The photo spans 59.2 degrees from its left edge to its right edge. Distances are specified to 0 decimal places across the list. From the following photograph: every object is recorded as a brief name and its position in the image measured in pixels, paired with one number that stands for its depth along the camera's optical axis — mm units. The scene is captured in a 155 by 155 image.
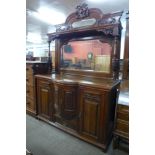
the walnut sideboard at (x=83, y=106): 1764
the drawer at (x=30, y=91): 2753
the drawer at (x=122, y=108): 1526
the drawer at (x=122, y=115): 1553
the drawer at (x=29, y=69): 2693
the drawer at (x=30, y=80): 2729
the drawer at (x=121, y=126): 1587
